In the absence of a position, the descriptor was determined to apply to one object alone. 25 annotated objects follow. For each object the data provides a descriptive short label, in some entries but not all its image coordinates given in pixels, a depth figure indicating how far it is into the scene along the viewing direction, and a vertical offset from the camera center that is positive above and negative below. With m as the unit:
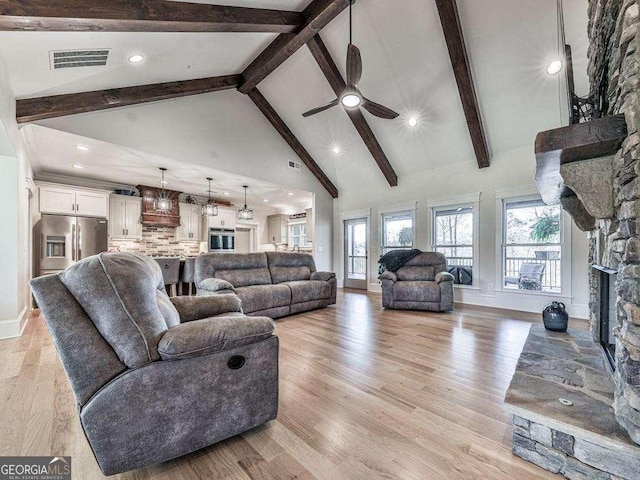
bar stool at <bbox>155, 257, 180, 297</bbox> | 5.25 -0.59
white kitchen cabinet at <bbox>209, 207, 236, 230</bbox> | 7.79 +0.56
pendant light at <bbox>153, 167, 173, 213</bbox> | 5.42 +0.71
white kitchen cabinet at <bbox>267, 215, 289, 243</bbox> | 9.88 +0.40
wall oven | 7.70 -0.02
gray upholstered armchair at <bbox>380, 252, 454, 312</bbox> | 4.59 -0.77
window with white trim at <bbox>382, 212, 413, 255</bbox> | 6.58 +0.22
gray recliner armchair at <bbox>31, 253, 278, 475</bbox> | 1.16 -0.57
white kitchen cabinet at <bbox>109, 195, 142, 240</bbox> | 6.15 +0.48
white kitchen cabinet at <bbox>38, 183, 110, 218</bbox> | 5.12 +0.73
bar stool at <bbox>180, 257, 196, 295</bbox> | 5.29 -0.61
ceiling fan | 3.12 +1.81
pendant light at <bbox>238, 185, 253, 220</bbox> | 6.67 +0.60
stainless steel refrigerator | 4.98 -0.03
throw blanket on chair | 5.31 -0.35
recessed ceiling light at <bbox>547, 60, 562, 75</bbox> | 3.50 +2.21
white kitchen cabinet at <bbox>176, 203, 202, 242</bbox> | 7.27 +0.42
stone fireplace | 1.25 +0.39
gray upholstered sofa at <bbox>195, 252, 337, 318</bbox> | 3.95 -0.66
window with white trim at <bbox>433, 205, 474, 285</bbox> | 5.59 +0.04
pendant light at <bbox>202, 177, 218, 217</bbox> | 6.25 +0.67
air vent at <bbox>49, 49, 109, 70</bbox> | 2.88 +1.95
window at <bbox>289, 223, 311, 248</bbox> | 9.76 +0.16
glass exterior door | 7.47 -0.37
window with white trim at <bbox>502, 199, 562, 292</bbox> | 4.60 -0.09
